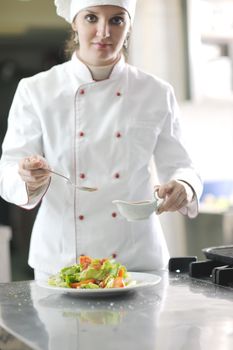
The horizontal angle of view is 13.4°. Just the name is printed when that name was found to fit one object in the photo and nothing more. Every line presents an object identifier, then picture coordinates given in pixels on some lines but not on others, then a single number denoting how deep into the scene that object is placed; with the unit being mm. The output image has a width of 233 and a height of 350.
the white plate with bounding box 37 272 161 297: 1992
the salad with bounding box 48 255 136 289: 2035
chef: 2413
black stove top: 2121
